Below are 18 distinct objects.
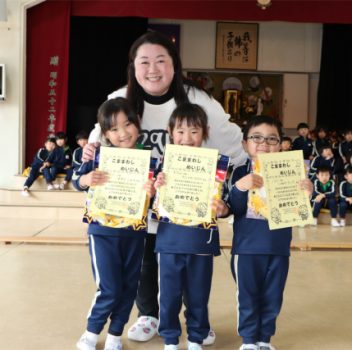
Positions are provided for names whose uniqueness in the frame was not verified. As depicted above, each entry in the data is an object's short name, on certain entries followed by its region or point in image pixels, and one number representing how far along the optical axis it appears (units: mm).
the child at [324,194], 6402
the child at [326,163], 7090
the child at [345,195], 6367
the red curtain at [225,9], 7918
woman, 2422
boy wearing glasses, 2279
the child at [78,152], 7617
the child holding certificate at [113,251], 2301
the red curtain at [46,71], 8188
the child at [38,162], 7211
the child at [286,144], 7586
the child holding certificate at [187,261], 2230
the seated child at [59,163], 7438
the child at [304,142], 8391
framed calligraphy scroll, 10039
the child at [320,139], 8389
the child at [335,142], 8297
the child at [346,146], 7927
